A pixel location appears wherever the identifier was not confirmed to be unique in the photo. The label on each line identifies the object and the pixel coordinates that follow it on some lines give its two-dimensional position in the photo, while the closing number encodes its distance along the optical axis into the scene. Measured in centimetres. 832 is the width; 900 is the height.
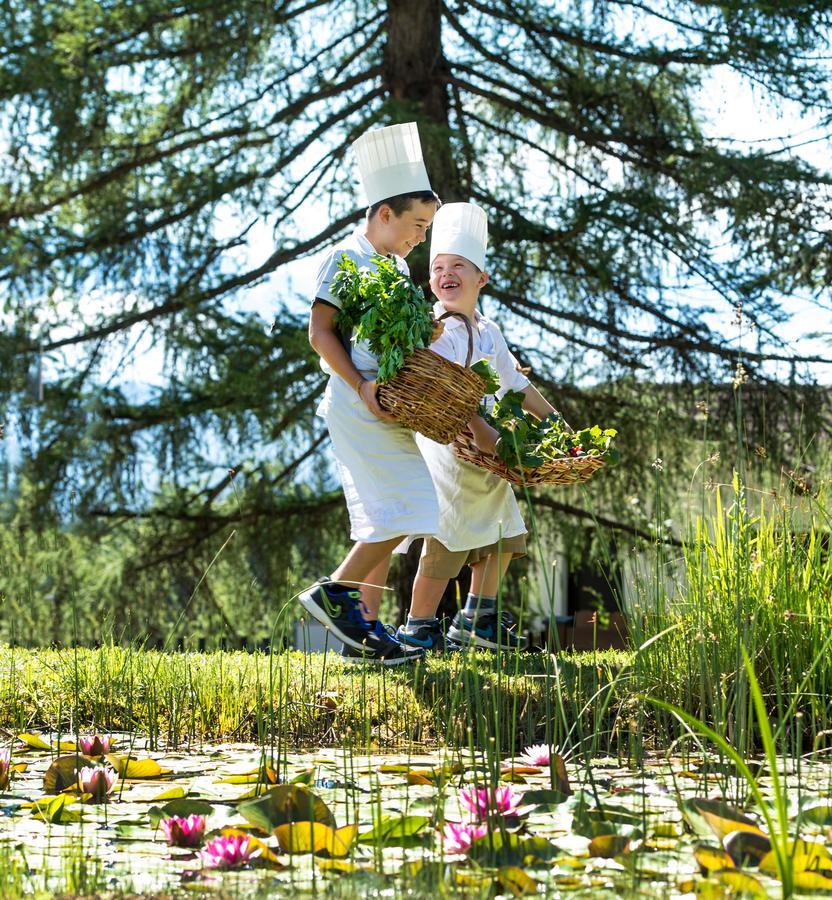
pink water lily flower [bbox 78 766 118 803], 606
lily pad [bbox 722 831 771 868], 507
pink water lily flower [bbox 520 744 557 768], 627
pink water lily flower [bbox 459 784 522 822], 544
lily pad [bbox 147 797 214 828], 589
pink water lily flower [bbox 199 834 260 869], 512
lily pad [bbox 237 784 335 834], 562
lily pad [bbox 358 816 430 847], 554
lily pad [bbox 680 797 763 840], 523
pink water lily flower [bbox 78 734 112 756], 635
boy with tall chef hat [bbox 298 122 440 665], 725
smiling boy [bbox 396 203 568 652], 766
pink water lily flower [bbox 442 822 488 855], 526
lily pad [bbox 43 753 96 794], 615
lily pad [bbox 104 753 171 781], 621
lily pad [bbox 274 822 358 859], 531
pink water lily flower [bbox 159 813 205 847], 553
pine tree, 1020
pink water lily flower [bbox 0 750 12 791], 613
